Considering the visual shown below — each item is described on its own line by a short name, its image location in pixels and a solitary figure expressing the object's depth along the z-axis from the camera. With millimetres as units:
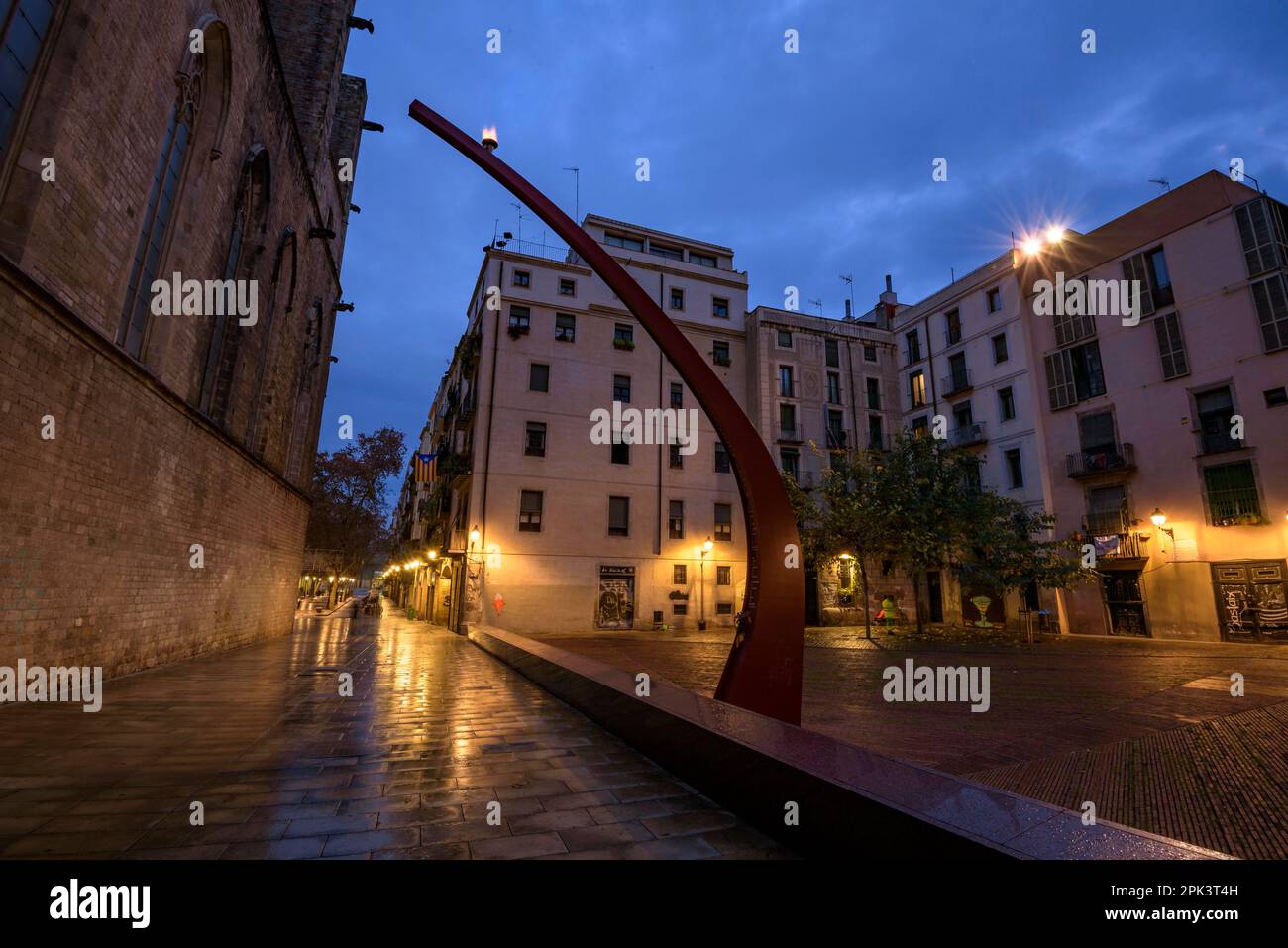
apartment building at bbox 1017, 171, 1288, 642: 19625
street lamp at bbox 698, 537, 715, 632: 26766
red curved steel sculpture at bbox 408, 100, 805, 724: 5832
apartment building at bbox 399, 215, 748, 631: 24828
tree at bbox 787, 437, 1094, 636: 19719
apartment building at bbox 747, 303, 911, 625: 29453
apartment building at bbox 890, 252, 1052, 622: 27031
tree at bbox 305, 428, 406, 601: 36500
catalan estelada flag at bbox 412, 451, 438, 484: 27594
